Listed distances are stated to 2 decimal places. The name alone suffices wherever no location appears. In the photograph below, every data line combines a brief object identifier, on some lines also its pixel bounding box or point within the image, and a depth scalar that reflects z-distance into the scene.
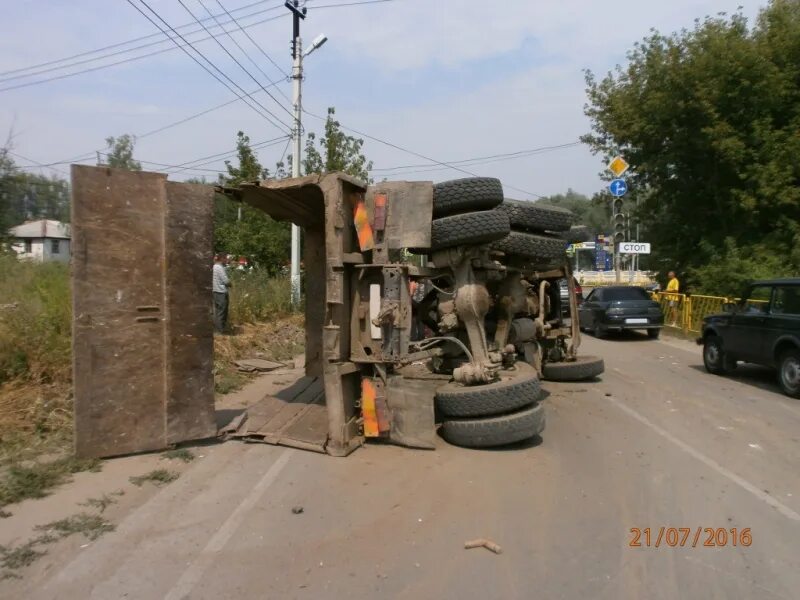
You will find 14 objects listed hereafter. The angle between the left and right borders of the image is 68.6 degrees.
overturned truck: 5.78
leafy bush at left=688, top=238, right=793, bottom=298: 17.83
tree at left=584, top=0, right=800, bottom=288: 18.72
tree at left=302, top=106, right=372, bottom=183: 21.64
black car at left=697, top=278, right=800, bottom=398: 9.01
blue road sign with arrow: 19.23
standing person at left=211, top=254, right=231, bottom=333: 12.01
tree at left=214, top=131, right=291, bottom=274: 19.33
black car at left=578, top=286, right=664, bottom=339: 16.84
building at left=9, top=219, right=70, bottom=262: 57.84
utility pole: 17.95
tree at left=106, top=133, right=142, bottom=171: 53.01
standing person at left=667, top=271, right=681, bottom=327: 19.64
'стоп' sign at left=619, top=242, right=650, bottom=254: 19.48
